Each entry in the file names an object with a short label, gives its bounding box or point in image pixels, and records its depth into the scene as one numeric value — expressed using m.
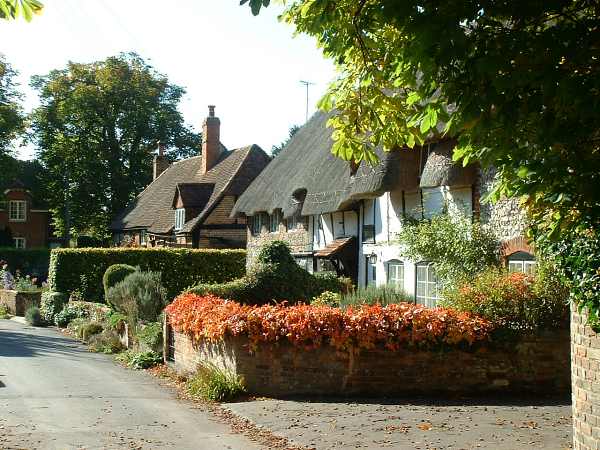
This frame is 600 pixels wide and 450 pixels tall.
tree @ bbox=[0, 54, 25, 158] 43.47
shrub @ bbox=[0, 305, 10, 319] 31.92
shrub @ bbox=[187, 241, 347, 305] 18.33
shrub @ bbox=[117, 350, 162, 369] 16.89
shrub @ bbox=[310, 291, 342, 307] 17.09
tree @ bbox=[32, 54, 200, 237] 55.31
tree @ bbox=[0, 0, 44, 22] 5.55
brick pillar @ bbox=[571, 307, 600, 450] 7.39
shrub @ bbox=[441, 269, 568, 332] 12.48
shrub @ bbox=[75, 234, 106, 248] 56.06
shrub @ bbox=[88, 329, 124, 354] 20.17
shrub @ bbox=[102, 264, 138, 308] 25.25
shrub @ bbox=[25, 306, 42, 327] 28.58
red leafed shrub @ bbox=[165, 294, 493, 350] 12.04
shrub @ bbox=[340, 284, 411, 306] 17.20
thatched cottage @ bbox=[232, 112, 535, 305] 17.45
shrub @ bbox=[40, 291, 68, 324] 28.77
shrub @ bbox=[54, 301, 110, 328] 24.09
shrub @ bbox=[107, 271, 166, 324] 20.08
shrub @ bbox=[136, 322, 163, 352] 17.41
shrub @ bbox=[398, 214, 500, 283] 16.52
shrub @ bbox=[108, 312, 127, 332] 20.71
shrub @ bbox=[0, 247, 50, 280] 50.16
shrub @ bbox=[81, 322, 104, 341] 22.36
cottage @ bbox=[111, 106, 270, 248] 40.22
